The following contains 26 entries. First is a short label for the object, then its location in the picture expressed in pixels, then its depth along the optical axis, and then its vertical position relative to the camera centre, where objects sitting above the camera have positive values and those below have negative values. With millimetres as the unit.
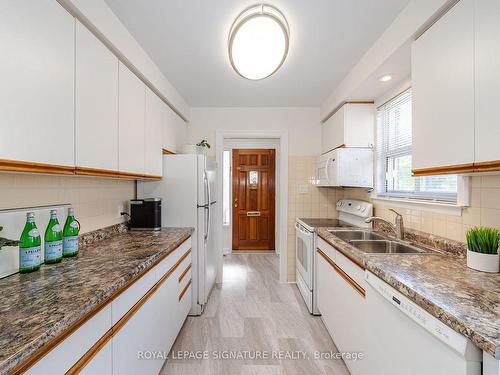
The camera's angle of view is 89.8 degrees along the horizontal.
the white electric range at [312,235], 2537 -500
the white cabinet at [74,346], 738 -533
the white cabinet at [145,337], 1170 -815
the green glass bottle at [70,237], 1438 -281
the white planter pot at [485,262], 1157 -340
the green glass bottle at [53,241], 1310 -278
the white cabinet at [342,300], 1549 -819
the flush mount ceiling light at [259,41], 1533 +966
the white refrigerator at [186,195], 2562 -68
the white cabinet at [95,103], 1288 +483
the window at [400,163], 1759 +245
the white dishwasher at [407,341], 769 -575
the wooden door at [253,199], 4957 -207
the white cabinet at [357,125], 2627 +671
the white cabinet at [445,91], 1101 +479
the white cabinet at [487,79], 977 +444
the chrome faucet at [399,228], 1955 -304
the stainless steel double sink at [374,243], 1800 -437
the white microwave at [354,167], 2592 +226
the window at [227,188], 4918 +10
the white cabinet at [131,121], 1716 +496
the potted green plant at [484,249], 1157 -284
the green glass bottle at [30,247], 1176 -282
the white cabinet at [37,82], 905 +434
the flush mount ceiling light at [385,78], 2025 +912
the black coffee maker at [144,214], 2340 -240
